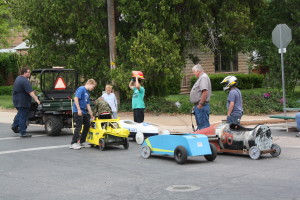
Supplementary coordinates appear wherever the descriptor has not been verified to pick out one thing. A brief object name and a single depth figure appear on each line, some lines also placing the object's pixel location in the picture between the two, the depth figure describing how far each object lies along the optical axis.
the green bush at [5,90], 42.49
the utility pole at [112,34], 22.55
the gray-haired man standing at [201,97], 12.43
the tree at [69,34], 22.67
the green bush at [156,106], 22.33
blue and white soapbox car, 10.60
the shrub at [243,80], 38.56
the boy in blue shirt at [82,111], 13.21
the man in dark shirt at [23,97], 16.11
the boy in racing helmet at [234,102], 12.23
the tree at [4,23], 40.50
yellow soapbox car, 13.06
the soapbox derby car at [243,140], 11.01
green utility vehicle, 16.23
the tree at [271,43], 23.34
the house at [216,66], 38.59
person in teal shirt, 15.23
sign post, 17.97
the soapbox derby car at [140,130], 14.26
